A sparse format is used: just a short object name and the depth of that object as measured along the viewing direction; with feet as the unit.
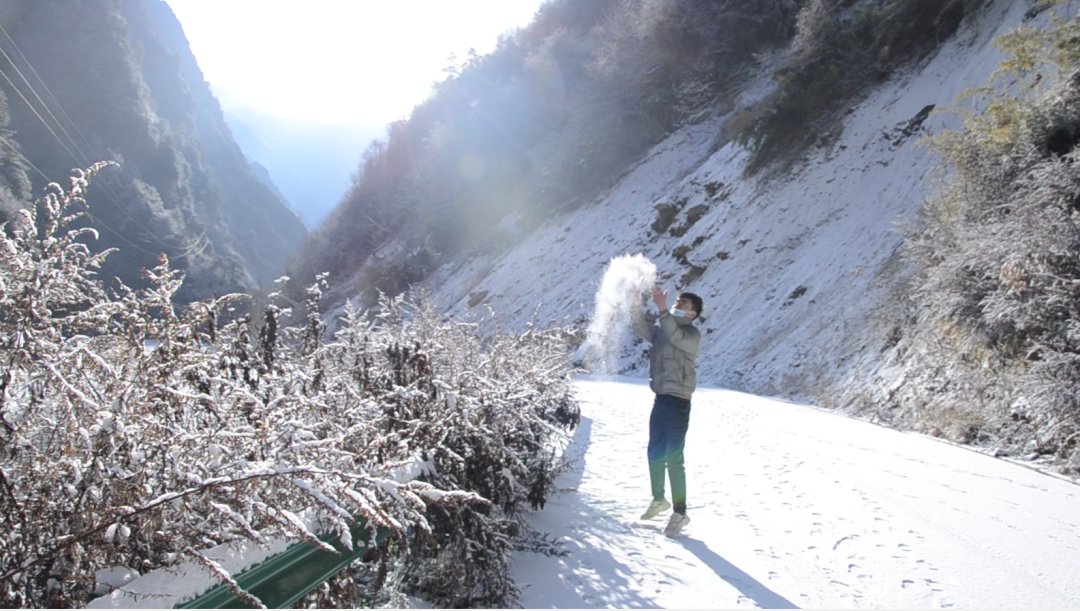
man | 15.11
